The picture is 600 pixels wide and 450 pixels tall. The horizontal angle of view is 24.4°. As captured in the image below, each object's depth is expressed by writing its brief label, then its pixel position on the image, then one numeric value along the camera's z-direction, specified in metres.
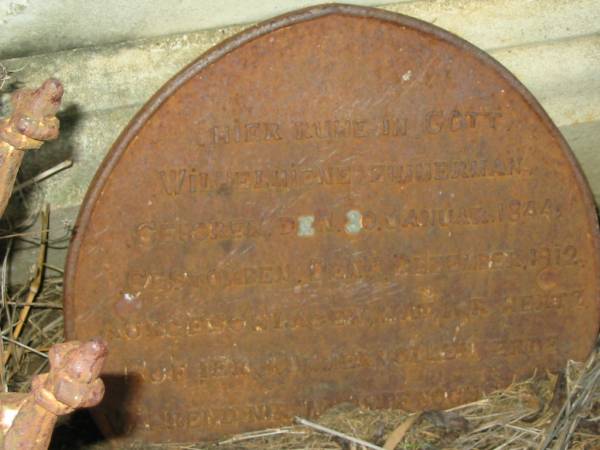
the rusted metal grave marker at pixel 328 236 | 1.09
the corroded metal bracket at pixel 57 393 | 0.77
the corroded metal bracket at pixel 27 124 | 0.85
